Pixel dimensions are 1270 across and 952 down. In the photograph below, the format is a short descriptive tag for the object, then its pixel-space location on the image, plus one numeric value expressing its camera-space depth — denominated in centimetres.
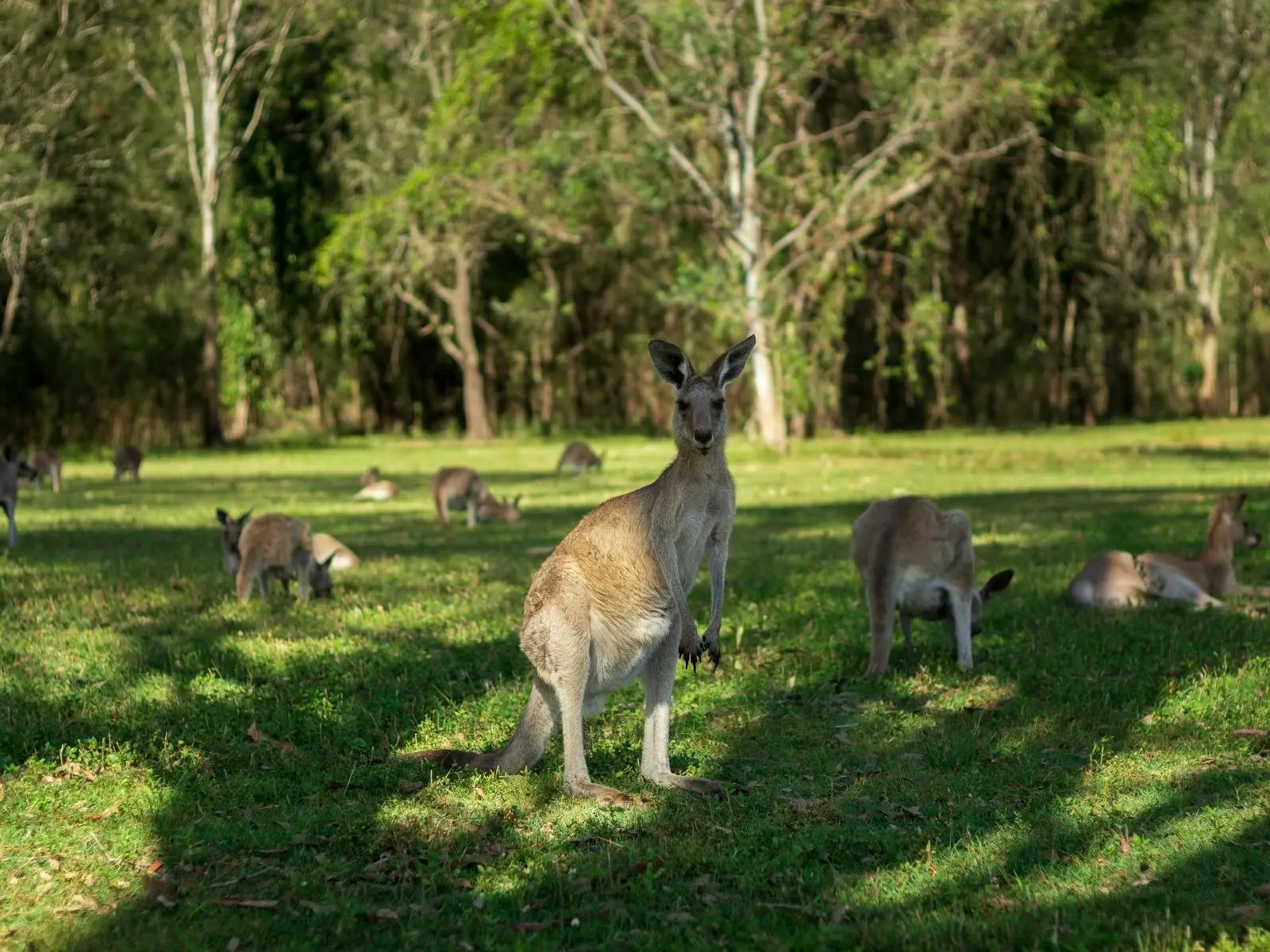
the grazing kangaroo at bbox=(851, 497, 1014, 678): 713
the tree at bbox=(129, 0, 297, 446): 3328
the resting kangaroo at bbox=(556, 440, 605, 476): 2241
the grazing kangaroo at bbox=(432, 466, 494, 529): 1535
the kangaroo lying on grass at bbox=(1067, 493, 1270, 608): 899
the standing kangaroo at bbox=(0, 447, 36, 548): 1303
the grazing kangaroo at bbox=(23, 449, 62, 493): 2078
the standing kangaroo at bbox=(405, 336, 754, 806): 519
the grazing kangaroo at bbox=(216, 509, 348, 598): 1002
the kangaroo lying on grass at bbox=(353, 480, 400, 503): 1866
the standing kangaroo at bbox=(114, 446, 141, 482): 2245
